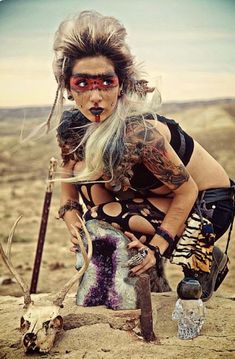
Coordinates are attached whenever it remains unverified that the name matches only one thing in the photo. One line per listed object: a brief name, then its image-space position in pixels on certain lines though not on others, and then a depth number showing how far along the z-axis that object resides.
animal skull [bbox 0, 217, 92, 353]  2.27
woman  2.44
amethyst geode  2.55
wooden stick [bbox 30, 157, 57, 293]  3.42
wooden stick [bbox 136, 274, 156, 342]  2.41
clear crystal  2.43
